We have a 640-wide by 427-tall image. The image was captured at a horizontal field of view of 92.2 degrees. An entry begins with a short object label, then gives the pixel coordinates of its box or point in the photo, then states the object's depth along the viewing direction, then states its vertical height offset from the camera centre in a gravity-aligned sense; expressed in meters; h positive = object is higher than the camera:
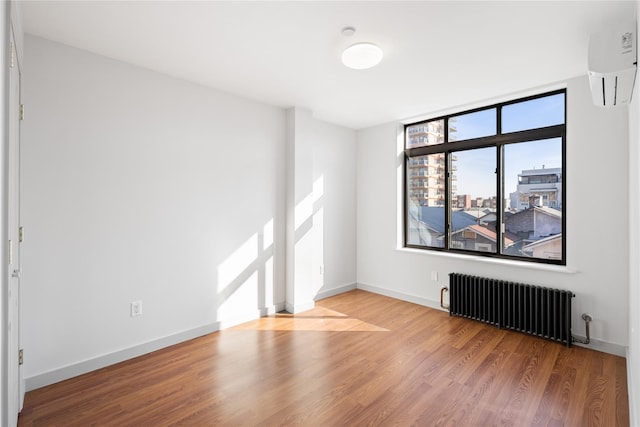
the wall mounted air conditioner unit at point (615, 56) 1.83 +0.95
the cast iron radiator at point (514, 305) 3.06 -1.02
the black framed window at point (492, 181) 3.34 +0.39
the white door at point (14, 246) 1.65 -0.21
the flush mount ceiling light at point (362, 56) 2.40 +1.26
